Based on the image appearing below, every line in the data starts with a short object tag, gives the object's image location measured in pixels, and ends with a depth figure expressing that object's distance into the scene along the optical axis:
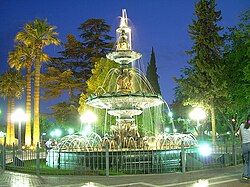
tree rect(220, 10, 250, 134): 32.72
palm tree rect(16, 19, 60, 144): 44.94
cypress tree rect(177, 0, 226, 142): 36.97
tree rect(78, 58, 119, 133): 34.61
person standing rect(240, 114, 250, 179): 11.84
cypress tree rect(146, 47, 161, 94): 54.41
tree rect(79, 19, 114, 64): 51.69
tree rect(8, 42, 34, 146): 45.94
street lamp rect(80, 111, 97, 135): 34.67
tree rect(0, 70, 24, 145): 49.94
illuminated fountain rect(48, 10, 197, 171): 18.41
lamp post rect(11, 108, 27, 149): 32.25
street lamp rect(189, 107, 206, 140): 32.34
